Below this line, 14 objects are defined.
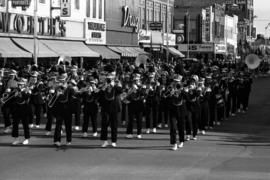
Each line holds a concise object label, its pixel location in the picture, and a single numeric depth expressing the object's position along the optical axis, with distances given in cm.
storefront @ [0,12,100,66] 3275
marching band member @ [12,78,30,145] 1576
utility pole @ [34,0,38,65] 3079
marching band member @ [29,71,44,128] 1912
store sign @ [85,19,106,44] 4462
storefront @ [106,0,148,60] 4959
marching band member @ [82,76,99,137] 1769
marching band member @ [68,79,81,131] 1561
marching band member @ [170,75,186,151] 1570
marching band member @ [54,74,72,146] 1550
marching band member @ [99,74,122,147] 1563
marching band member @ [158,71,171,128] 1952
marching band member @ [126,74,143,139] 1769
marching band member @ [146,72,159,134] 1905
